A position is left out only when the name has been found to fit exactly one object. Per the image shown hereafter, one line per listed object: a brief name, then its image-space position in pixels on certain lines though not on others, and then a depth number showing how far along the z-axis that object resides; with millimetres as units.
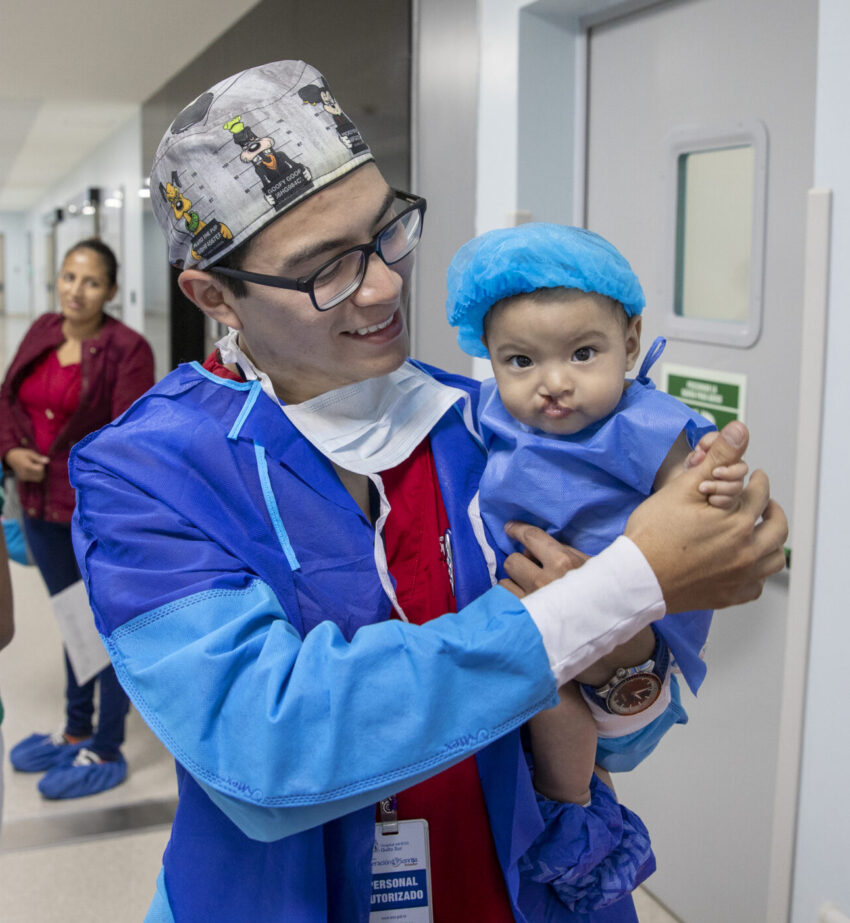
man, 860
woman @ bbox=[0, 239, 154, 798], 3336
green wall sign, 2281
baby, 1130
